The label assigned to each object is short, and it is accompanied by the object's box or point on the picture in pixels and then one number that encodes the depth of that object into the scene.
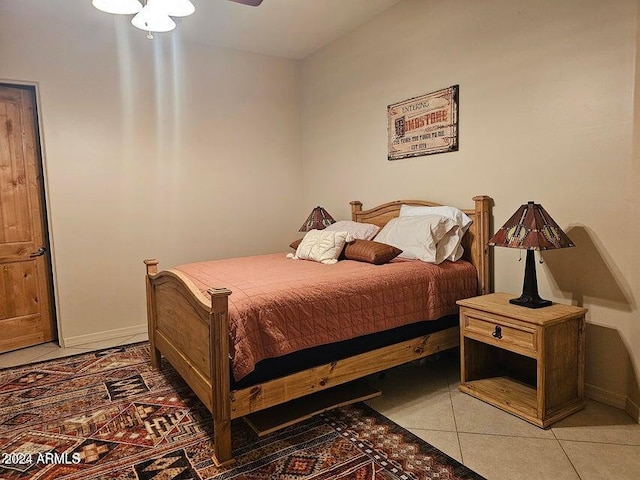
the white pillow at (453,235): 2.96
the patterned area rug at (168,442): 1.93
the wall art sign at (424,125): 3.22
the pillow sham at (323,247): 3.15
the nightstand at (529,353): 2.23
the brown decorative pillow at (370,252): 2.92
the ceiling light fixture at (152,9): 2.23
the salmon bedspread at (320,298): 2.07
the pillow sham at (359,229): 3.57
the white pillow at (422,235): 2.91
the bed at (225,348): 1.95
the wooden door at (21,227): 3.58
